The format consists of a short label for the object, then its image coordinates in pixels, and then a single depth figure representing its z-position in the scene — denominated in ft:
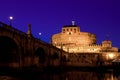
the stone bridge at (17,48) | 89.06
